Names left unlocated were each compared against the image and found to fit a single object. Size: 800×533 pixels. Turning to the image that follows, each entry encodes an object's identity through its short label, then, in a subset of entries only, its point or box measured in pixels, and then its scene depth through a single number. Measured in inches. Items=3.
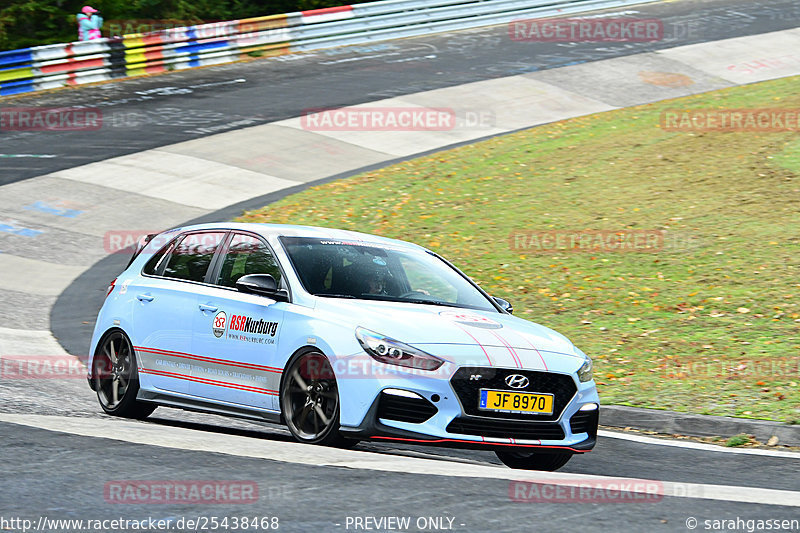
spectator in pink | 2294.5
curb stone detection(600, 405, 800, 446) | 709.9
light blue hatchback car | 565.3
